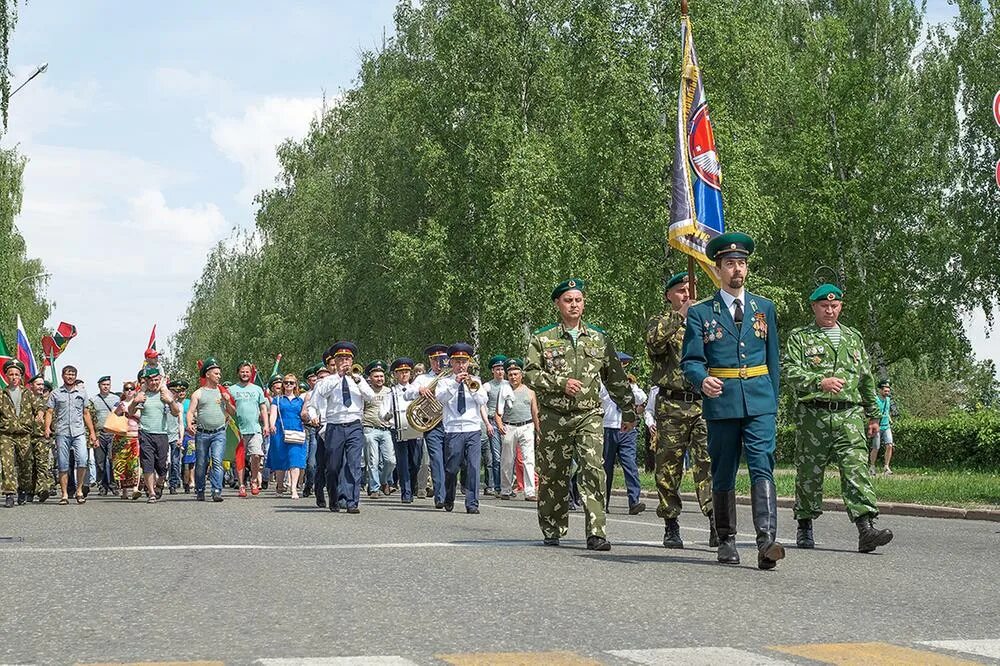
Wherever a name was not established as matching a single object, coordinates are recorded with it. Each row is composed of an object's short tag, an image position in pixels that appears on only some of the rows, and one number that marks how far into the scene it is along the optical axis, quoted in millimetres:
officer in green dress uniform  9844
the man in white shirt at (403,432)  21178
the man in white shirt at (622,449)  18141
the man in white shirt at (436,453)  18594
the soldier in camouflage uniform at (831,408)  11438
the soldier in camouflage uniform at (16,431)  20578
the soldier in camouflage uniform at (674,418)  11383
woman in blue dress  23812
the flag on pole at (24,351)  32791
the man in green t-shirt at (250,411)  23000
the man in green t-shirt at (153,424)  21848
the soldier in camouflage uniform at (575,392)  11242
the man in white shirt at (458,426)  18281
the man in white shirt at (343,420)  18250
